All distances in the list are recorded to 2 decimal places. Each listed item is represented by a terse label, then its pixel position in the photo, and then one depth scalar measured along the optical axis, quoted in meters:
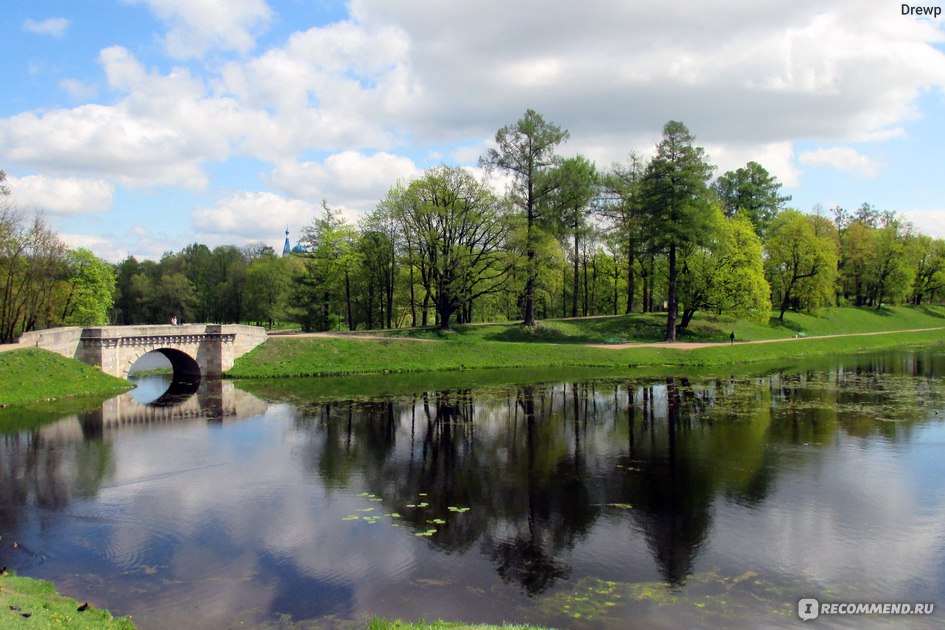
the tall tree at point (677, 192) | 56.28
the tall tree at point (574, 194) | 58.75
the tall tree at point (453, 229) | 57.53
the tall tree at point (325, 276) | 65.81
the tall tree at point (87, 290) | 70.31
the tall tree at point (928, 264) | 98.56
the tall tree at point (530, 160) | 57.16
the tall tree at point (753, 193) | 77.38
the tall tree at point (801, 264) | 73.25
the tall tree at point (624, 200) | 66.12
